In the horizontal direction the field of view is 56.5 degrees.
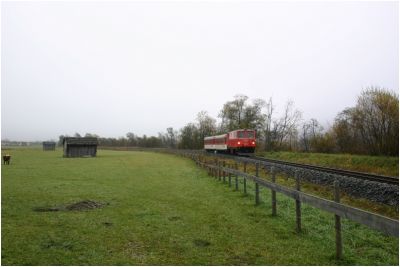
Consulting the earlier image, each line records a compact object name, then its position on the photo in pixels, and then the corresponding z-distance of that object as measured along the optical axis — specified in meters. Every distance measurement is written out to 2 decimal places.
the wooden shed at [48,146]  90.31
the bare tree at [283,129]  67.71
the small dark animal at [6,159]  32.53
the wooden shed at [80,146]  52.31
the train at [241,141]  38.28
